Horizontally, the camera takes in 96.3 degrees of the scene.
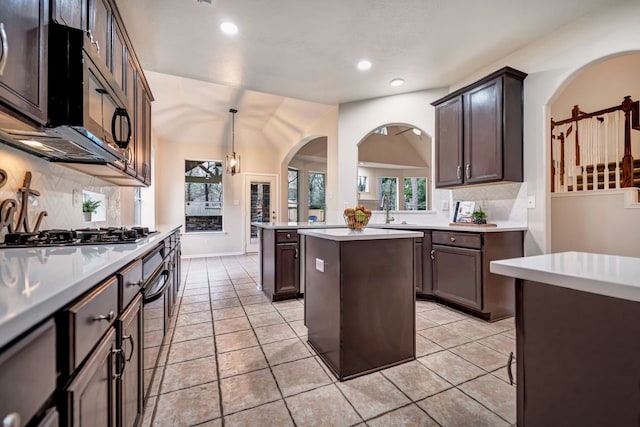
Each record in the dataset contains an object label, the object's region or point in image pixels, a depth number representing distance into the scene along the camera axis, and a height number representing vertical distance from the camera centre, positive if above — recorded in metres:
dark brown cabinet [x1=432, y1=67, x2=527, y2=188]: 2.82 +0.89
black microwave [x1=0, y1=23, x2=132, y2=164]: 1.23 +0.52
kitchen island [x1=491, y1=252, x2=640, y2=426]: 0.75 -0.38
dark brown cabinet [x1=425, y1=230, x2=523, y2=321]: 2.69 -0.57
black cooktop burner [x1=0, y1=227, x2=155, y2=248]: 1.33 -0.11
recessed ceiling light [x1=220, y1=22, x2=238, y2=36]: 2.52 +1.69
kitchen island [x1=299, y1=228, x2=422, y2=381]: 1.81 -0.57
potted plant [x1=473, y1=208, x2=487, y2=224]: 3.13 -0.03
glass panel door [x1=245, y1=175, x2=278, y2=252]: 7.06 +0.32
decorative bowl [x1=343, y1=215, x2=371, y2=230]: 2.33 -0.06
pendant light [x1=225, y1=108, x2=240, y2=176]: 5.29 +0.99
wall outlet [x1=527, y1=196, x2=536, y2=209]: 2.82 +0.12
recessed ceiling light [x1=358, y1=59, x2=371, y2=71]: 3.20 +1.72
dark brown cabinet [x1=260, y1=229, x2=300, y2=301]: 3.35 -0.58
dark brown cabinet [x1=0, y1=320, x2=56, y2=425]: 0.45 -0.28
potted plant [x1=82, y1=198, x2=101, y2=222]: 2.30 +0.07
